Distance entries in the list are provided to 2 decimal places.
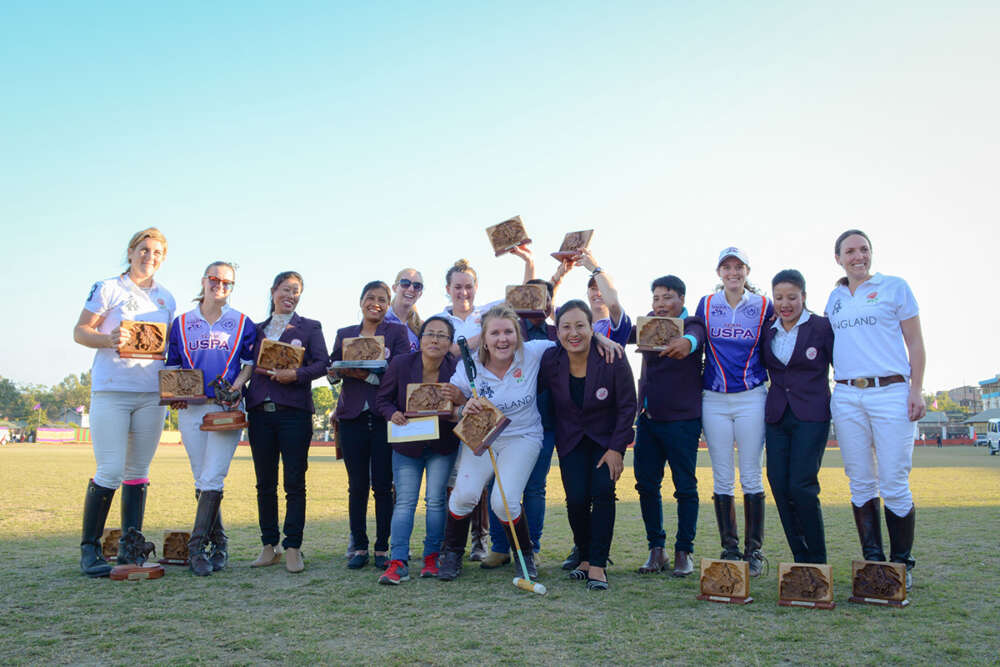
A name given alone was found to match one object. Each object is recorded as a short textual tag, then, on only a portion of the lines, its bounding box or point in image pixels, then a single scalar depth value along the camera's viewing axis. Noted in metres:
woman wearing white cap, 5.12
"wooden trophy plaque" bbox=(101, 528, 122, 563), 5.81
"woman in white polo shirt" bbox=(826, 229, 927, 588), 4.56
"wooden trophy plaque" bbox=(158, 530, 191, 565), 5.60
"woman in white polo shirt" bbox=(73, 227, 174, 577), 5.26
